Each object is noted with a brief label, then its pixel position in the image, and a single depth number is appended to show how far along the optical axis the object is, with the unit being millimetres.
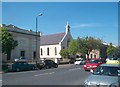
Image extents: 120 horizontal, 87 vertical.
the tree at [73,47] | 33005
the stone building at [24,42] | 25240
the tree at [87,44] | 33530
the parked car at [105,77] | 4541
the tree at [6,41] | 19566
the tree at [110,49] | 43817
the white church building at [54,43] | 36406
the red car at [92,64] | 12890
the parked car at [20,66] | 15097
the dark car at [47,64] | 18004
